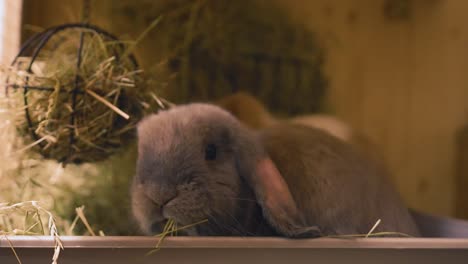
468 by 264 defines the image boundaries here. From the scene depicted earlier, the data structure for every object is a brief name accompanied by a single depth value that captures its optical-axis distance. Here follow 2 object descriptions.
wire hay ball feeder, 0.99
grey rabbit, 0.90
